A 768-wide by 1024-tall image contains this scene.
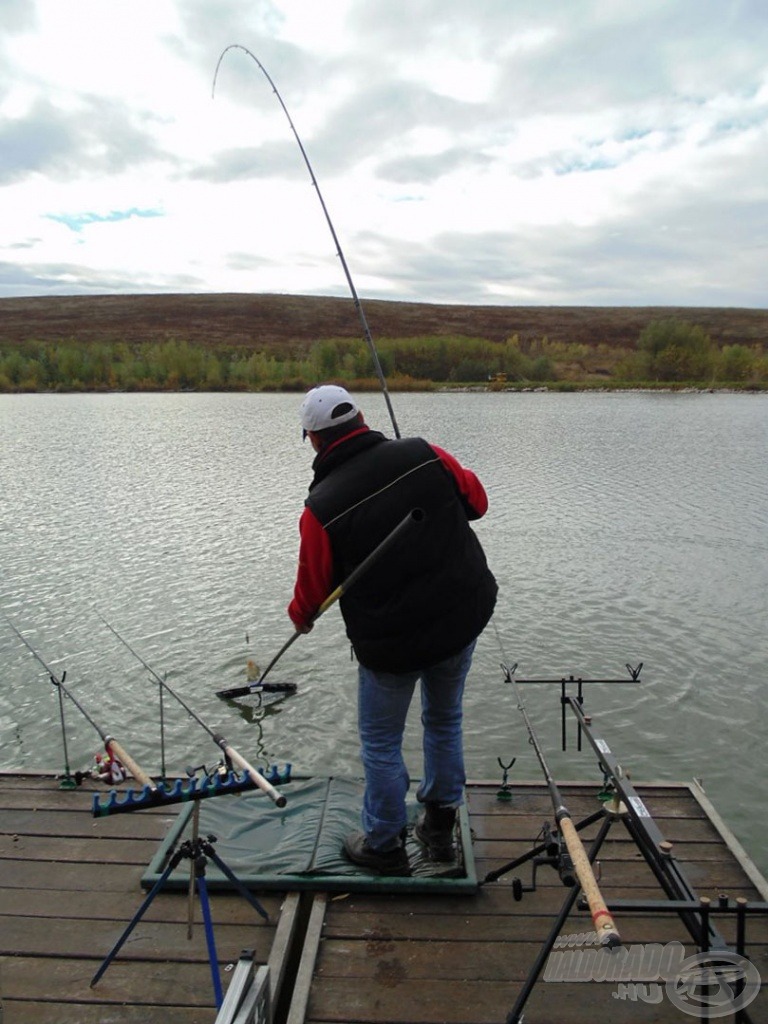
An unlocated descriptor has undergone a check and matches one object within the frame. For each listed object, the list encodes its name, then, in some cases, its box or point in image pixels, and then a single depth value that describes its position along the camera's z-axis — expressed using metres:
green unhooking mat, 3.45
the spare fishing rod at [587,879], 2.08
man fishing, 3.15
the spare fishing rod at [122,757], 3.52
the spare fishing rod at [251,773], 2.60
